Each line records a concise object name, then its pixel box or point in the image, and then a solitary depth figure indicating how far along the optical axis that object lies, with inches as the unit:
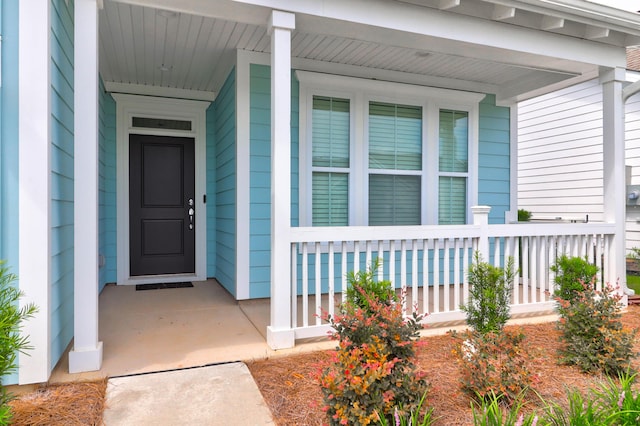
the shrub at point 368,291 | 97.7
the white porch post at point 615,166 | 161.6
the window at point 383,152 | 183.0
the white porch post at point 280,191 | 117.6
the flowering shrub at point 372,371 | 64.9
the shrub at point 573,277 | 126.5
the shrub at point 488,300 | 97.0
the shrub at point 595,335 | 95.5
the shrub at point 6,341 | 67.0
